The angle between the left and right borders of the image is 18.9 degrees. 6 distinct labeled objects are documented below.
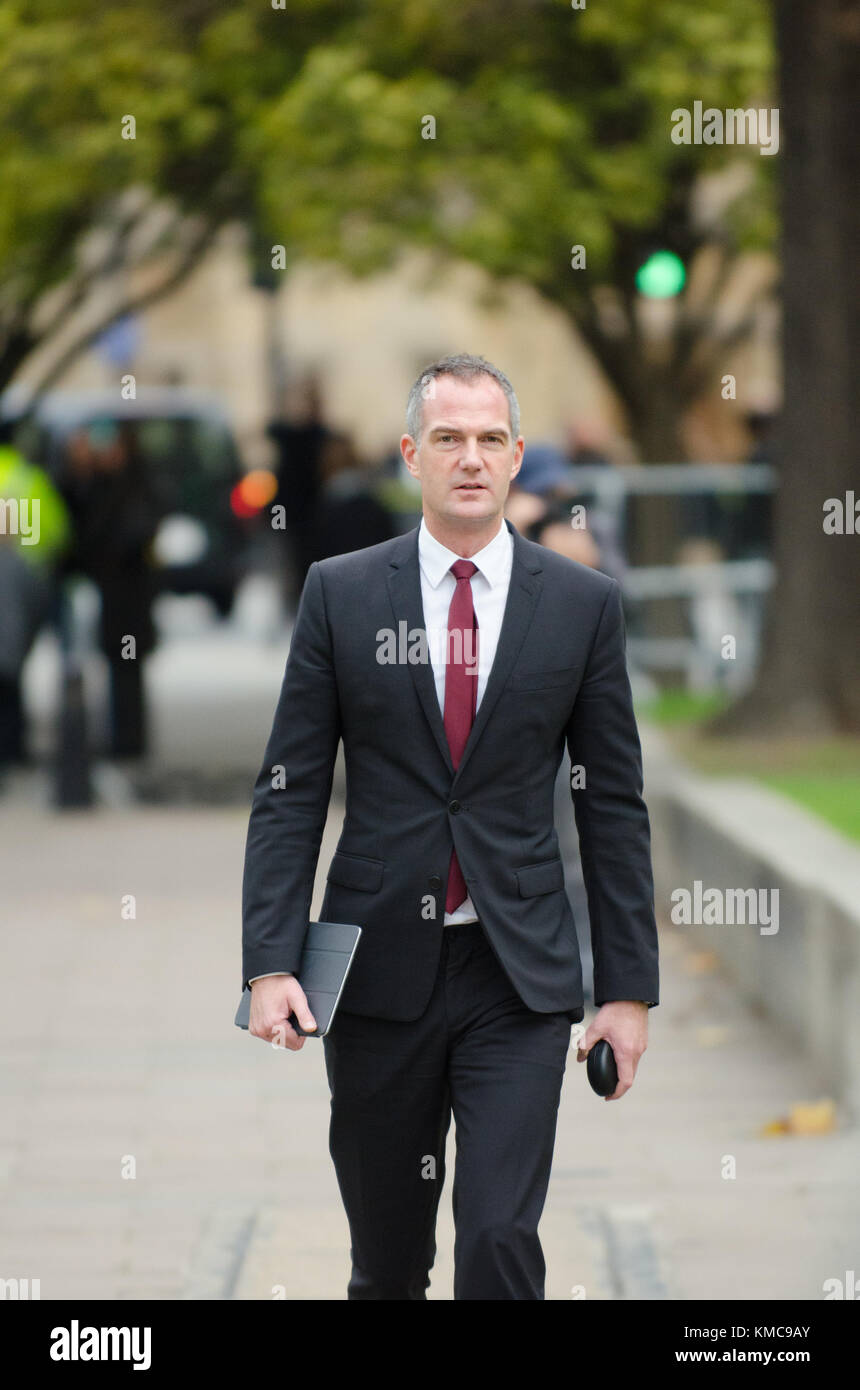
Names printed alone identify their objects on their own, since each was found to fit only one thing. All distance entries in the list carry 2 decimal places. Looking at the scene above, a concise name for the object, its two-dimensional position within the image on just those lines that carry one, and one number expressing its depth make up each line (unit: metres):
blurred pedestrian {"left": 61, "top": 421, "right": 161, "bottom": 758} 16.56
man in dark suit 4.25
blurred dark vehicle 22.92
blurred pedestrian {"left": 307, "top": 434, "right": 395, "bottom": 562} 15.50
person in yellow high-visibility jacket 15.48
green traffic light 15.64
